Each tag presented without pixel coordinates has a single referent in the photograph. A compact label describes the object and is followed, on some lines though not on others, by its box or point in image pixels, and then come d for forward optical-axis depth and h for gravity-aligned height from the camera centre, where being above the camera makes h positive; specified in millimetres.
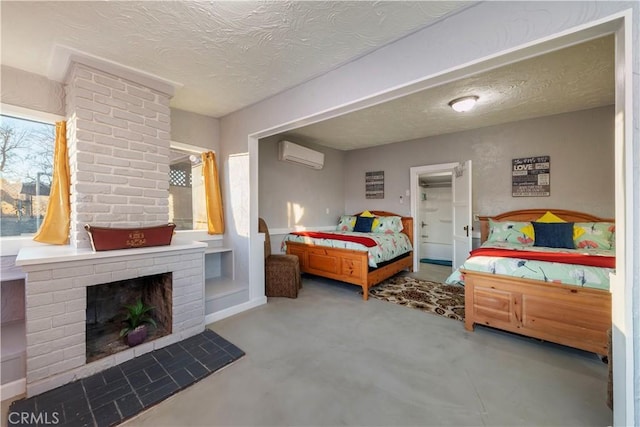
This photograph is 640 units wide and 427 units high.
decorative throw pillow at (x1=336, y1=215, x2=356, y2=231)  5195 -249
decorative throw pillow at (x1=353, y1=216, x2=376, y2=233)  4855 -256
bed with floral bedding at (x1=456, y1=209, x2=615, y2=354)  1974 -700
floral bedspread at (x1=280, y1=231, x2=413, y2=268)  3460 -525
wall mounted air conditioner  4168 +1054
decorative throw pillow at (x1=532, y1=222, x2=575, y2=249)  2998 -313
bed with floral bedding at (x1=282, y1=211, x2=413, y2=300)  3451 -619
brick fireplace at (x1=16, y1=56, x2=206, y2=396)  1677 -87
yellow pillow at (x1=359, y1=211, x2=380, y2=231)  4798 -213
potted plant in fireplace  2070 -1015
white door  3564 -33
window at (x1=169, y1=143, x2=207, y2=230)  3227 +315
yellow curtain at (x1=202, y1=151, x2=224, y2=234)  3285 +240
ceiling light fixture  2836 +1294
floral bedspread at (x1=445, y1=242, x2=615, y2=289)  1977 -543
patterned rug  2980 -1207
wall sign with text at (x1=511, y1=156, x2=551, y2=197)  3514 +510
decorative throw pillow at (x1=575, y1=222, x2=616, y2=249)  2887 -318
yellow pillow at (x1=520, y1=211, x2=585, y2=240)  3040 -227
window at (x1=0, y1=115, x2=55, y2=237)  2170 +390
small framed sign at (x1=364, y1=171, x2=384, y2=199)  5176 +592
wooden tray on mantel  1948 -206
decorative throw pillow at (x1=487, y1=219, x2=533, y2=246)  3295 -317
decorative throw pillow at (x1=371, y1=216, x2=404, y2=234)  4648 -270
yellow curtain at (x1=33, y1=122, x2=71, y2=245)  2217 +108
